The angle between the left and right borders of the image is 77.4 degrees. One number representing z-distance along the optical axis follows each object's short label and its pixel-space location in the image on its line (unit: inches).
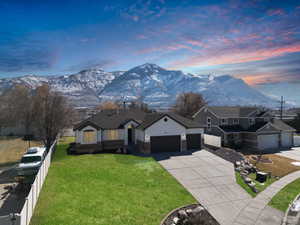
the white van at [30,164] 682.8
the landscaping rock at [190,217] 478.6
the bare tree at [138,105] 3054.9
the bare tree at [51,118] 1036.5
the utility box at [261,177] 752.3
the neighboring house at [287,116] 2610.7
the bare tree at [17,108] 1865.2
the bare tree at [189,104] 2497.5
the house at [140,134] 1017.5
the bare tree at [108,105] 3168.6
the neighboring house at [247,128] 1331.2
